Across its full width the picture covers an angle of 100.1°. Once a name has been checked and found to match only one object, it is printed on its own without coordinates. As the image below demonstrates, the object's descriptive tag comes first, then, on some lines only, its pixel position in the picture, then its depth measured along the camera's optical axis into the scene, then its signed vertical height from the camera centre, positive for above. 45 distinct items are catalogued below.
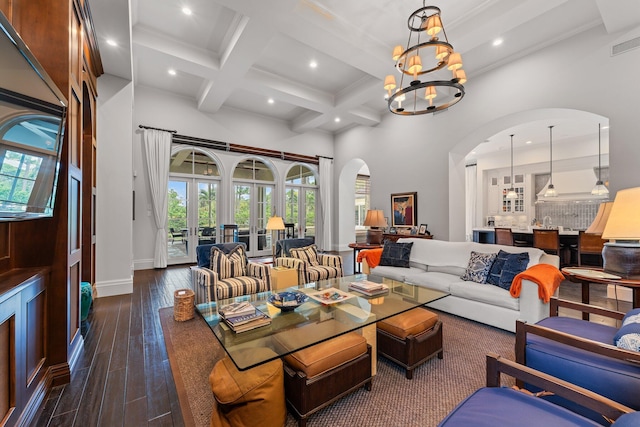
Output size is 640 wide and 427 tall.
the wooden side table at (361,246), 5.58 -0.66
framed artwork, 6.46 +0.14
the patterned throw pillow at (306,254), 4.23 -0.62
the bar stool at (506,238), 6.04 -0.55
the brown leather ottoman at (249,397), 1.50 -1.03
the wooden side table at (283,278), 3.62 -0.85
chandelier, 2.70 +1.70
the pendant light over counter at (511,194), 8.02 +0.59
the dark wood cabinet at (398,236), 5.97 -0.50
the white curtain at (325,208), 8.63 +0.24
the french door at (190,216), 6.53 +0.01
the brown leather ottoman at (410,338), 2.12 -1.02
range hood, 7.56 +0.82
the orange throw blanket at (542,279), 2.59 -0.65
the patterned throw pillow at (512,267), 2.98 -0.61
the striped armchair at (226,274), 3.09 -0.74
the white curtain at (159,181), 5.89 +0.79
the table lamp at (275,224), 4.46 -0.14
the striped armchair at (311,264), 3.91 -0.74
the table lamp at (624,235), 2.10 -0.17
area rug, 1.71 -1.28
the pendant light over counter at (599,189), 6.28 +0.57
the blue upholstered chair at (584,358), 1.34 -0.82
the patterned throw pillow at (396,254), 4.18 -0.63
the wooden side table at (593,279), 2.33 -0.60
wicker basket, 3.18 -1.08
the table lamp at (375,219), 5.64 -0.09
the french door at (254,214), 7.45 +0.05
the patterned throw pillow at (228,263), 3.46 -0.62
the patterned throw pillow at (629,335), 1.37 -0.66
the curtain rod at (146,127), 5.80 +1.95
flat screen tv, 1.27 +0.48
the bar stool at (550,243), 5.46 -0.61
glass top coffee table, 1.59 -0.79
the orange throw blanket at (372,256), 4.42 -0.69
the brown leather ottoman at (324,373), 1.64 -1.03
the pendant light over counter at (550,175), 7.25 +1.18
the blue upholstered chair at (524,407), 1.07 -0.83
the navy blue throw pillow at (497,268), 3.15 -0.65
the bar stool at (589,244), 4.99 -0.58
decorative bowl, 2.21 -0.75
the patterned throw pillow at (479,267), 3.25 -0.66
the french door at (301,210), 8.37 +0.18
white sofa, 2.72 -0.85
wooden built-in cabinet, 1.57 -0.33
